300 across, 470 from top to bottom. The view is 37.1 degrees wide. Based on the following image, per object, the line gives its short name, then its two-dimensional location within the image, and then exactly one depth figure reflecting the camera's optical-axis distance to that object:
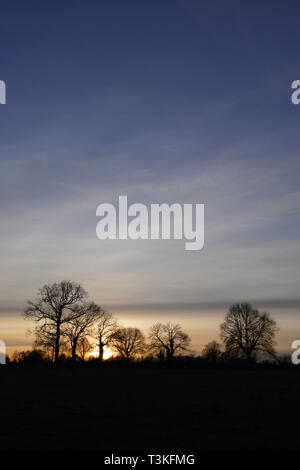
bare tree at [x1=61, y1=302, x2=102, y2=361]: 79.19
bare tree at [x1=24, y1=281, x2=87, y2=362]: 76.62
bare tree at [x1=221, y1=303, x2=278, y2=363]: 103.88
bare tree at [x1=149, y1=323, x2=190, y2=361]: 121.44
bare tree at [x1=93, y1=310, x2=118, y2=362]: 94.44
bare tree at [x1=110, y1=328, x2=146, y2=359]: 132.88
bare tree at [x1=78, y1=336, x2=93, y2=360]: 82.75
